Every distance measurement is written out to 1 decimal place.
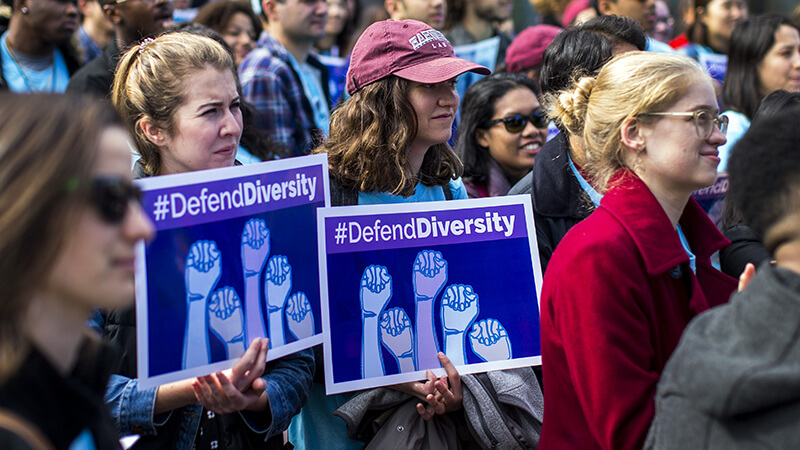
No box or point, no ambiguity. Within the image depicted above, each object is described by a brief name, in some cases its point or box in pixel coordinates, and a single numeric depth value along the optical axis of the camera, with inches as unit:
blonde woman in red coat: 84.4
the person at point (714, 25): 325.1
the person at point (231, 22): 270.7
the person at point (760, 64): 218.5
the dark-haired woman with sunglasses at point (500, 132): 175.6
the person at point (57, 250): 55.0
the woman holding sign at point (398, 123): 123.4
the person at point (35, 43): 232.1
